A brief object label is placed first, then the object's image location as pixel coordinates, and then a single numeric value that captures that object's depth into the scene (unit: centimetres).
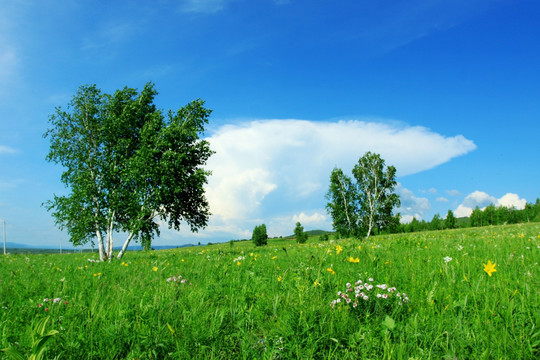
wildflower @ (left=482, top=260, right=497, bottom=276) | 394
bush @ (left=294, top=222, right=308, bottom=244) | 7538
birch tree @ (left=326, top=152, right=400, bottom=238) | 5378
